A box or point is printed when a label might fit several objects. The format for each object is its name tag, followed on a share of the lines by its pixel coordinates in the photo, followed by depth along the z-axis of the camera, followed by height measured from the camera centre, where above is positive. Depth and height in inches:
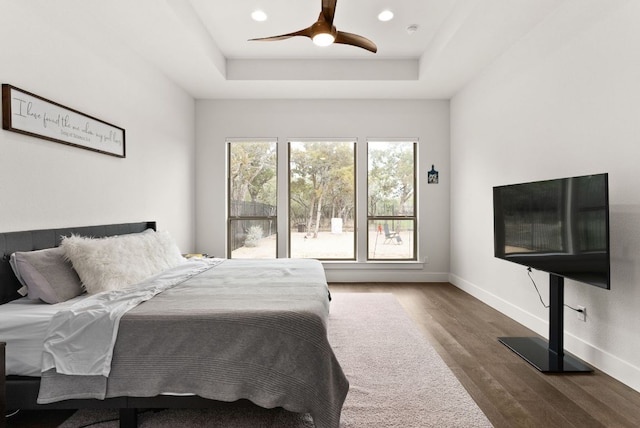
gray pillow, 83.3 -14.1
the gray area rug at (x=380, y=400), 76.0 -44.1
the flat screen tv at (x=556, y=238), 88.5 -5.8
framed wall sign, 88.0 +28.6
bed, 68.8 -28.3
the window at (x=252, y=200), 215.9 +11.8
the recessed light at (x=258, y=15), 140.4 +83.5
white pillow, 92.3 -11.9
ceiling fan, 103.0 +61.1
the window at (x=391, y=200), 217.0 +11.8
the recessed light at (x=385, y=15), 140.6 +83.6
